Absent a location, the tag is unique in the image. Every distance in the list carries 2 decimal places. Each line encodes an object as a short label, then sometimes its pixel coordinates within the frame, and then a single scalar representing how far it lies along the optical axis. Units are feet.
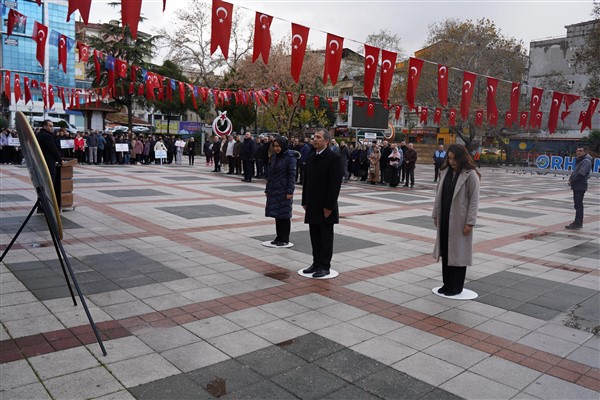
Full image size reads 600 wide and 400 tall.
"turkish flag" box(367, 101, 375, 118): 71.50
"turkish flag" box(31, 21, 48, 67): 39.14
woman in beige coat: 17.01
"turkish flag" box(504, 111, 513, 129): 53.02
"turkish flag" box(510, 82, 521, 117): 51.25
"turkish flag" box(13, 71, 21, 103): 64.61
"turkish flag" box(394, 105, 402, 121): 79.84
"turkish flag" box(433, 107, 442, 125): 76.89
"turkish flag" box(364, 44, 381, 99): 38.27
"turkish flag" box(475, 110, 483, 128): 79.51
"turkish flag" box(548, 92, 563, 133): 51.52
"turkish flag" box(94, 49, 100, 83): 48.29
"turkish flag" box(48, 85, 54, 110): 74.30
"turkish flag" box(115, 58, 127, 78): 52.29
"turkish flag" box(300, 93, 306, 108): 83.28
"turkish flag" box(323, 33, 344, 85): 35.19
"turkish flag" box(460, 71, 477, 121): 45.00
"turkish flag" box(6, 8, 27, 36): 30.98
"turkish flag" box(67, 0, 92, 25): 21.27
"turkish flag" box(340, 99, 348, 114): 82.48
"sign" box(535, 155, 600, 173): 110.22
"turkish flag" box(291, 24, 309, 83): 32.81
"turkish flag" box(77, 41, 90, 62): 47.26
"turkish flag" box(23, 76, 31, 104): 67.64
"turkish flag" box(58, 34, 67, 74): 42.57
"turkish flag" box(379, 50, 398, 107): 39.47
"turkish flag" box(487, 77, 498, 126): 48.39
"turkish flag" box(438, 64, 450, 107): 45.34
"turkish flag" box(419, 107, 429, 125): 80.53
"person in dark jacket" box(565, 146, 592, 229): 33.94
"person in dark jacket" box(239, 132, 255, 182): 57.11
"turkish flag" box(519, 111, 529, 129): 73.79
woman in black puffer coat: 23.58
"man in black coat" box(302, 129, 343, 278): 18.80
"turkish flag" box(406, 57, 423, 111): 41.86
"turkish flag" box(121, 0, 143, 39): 22.70
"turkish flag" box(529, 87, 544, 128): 50.73
